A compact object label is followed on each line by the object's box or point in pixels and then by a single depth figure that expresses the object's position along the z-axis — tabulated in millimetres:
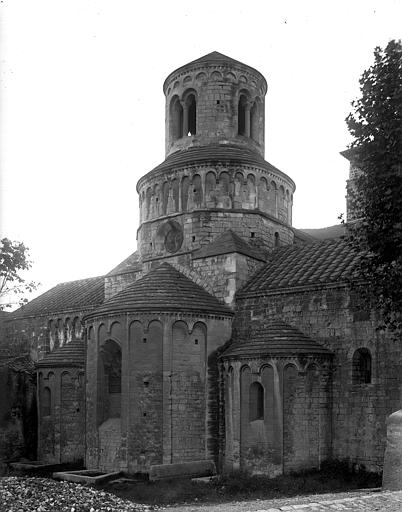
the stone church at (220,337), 22906
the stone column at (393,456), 15711
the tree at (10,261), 29312
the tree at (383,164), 17656
